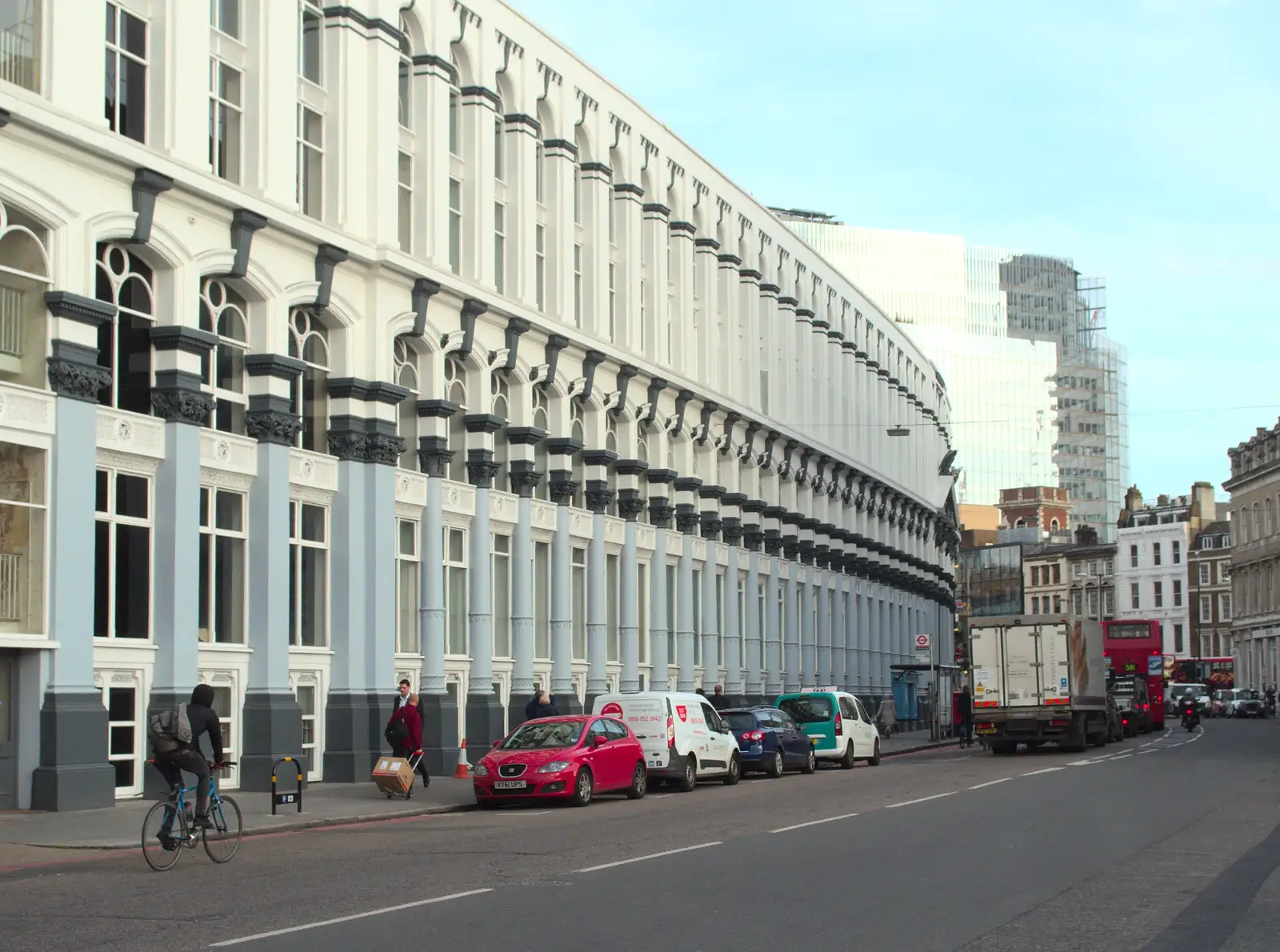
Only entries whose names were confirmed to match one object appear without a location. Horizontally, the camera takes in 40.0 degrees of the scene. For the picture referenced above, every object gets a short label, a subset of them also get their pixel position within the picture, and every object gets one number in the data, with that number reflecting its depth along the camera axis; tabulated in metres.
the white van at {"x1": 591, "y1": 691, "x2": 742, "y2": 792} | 30.41
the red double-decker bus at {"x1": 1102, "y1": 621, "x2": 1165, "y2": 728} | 64.19
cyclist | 17.23
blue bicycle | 17.00
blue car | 35.44
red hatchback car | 25.95
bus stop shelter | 55.00
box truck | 43.31
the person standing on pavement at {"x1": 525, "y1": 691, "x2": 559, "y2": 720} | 34.72
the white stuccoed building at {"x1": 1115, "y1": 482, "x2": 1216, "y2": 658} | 137.25
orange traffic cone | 33.91
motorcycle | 69.19
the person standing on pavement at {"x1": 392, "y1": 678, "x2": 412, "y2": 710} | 30.19
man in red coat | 28.42
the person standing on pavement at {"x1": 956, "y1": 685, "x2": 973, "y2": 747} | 50.75
